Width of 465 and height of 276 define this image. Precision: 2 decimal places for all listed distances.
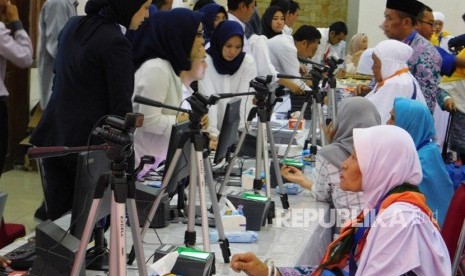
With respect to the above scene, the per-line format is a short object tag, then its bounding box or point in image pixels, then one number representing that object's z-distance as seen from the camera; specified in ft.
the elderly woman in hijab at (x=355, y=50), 30.35
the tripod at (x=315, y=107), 16.46
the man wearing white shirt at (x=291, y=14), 29.07
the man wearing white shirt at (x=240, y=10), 21.01
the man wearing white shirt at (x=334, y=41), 35.35
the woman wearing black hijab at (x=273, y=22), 25.00
